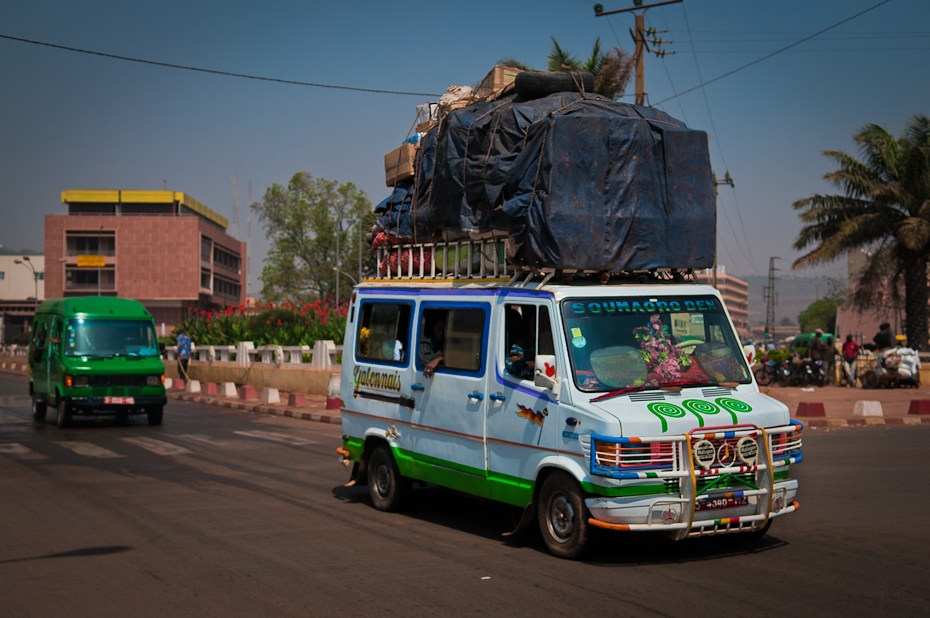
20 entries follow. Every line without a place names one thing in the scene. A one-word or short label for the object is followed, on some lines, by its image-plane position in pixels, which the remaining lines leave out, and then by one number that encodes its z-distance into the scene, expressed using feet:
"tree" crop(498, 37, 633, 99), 89.51
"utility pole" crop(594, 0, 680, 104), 81.19
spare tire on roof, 31.24
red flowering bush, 107.86
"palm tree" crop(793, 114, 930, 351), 99.66
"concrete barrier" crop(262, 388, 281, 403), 86.22
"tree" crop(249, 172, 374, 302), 278.67
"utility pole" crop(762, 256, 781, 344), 371.37
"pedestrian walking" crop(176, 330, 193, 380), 115.14
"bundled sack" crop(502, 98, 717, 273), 26.40
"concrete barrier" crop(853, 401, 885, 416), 65.74
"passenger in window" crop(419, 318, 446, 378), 30.35
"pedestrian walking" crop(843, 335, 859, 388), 95.91
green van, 63.67
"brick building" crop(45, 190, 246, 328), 285.64
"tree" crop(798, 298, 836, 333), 421.18
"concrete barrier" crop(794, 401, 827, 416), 66.23
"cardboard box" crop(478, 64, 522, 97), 35.06
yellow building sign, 284.41
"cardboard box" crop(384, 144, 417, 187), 34.86
